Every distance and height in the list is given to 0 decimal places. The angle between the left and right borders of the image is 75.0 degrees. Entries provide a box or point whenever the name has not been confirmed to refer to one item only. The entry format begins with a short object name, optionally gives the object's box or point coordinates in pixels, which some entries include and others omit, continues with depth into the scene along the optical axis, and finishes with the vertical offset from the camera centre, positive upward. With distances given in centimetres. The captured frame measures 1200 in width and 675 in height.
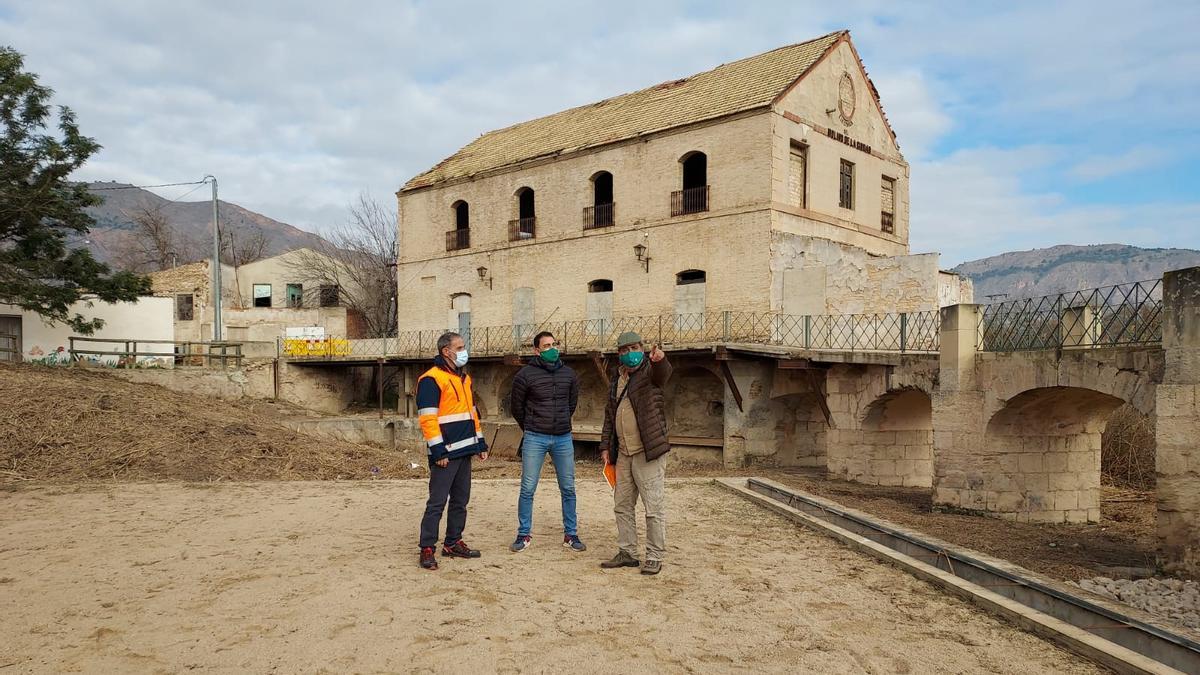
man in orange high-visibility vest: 570 -82
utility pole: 2495 +181
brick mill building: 1908 +336
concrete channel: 411 -176
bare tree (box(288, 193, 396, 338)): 3788 +252
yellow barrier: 2789 -71
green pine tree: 1731 +265
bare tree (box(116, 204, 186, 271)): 4966 +541
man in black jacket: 631 -73
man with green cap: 571 -86
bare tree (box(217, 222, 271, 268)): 5506 +579
